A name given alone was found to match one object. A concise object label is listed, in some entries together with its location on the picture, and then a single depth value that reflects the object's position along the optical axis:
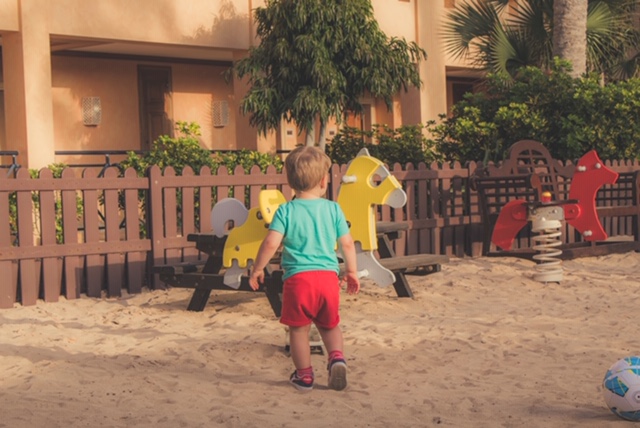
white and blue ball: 4.90
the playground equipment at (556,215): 10.12
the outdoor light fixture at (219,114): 21.69
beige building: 16.17
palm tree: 19.09
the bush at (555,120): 14.62
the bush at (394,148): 16.66
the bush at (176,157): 13.15
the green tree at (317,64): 16.62
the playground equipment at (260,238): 7.73
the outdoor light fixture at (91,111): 19.97
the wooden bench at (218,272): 7.95
